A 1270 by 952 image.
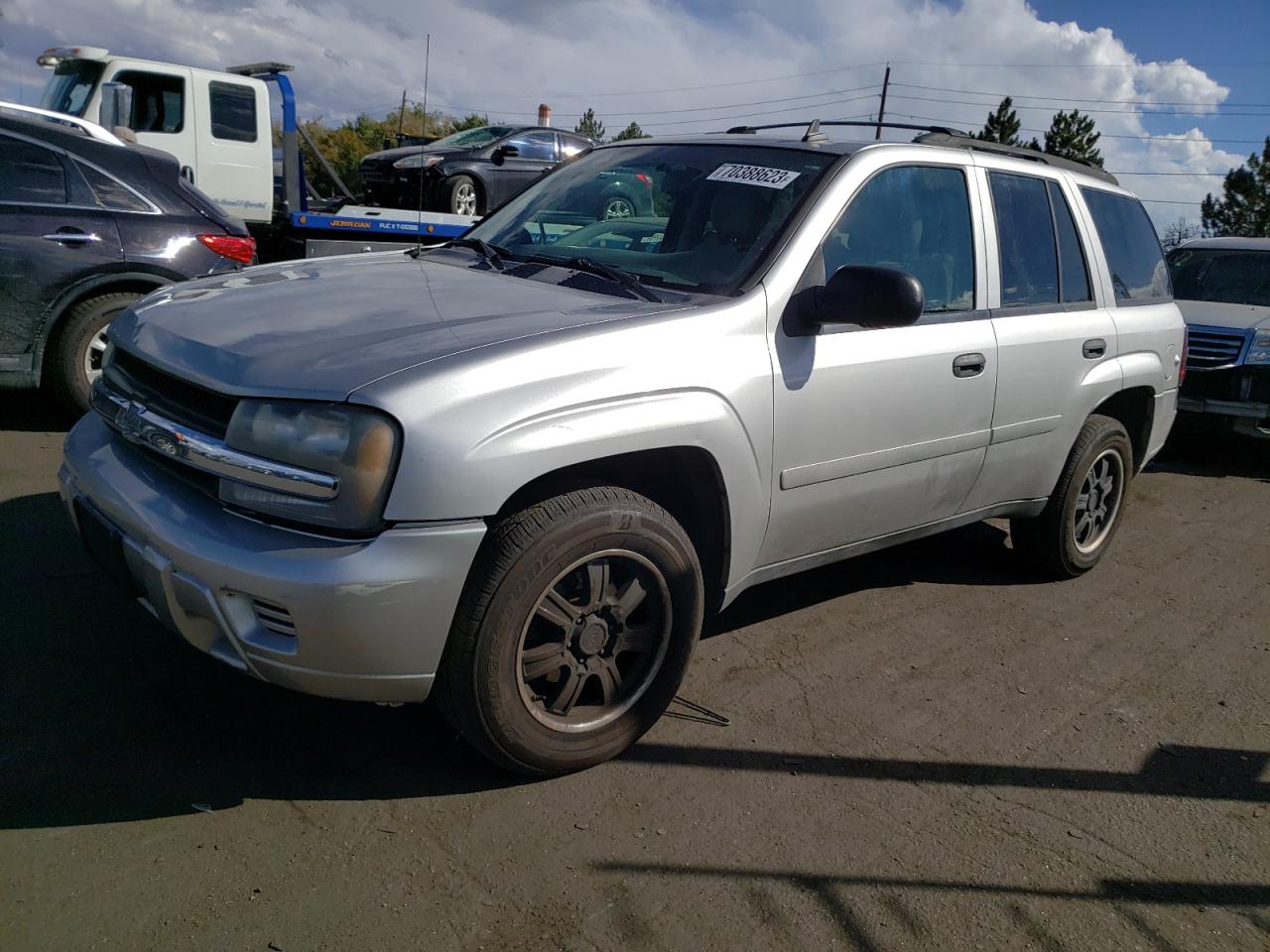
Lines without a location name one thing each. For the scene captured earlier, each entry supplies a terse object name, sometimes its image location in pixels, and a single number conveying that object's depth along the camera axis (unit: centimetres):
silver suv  247
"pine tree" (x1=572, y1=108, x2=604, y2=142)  5815
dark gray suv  568
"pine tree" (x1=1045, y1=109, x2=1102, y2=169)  5003
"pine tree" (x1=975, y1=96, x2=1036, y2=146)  5041
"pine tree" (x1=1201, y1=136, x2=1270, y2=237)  3469
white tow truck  1055
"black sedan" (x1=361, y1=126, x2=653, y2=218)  1312
